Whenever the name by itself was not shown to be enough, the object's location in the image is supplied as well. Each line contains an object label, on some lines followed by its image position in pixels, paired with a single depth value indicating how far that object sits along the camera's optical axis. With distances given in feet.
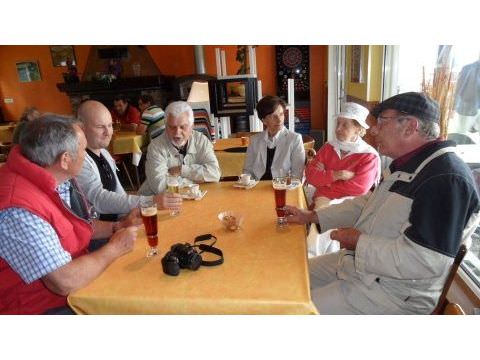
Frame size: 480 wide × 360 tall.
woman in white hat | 7.77
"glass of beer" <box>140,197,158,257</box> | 4.41
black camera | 3.89
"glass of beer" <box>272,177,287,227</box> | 5.01
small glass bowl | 4.93
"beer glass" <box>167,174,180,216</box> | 6.47
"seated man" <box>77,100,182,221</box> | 6.57
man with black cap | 3.85
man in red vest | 3.72
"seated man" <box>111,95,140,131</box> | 18.79
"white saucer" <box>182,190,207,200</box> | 6.40
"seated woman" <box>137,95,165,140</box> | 15.15
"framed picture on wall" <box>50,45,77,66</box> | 25.40
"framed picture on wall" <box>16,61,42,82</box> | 26.21
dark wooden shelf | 23.36
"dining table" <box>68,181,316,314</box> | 3.43
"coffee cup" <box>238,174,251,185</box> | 6.89
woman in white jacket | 8.59
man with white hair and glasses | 7.64
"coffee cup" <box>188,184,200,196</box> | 6.43
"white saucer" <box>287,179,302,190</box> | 6.81
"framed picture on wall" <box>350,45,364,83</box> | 12.80
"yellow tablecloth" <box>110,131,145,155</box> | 15.65
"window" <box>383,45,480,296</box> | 6.90
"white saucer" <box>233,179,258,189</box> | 6.87
